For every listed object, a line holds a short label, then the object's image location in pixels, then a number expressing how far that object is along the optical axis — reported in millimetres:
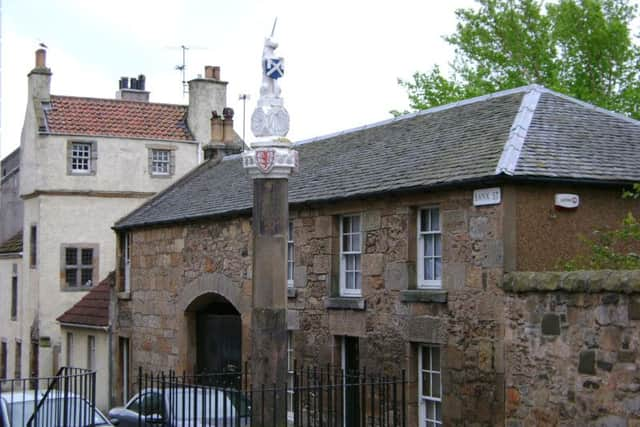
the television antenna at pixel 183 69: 38469
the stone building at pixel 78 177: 33062
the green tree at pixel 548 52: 32469
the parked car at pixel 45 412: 13581
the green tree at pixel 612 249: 14471
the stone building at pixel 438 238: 14523
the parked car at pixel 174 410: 13906
